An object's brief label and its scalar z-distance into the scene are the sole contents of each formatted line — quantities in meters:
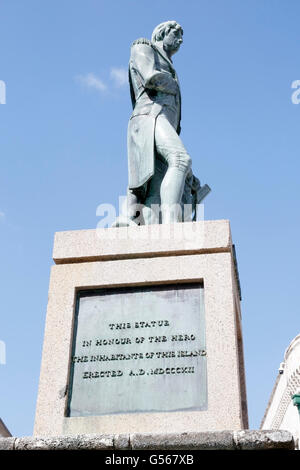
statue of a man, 6.57
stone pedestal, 5.02
